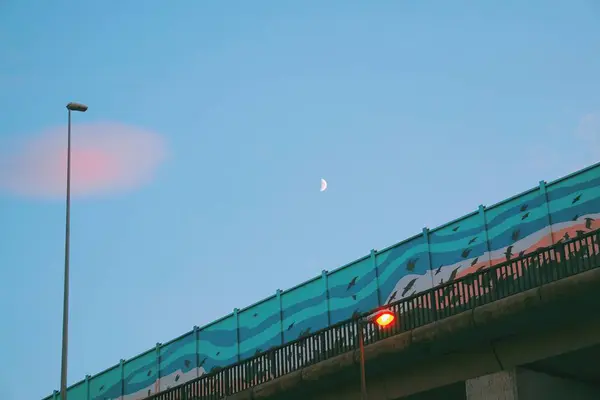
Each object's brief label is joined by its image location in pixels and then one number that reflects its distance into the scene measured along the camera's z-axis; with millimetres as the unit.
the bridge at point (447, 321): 35688
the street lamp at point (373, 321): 33969
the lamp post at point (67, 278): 36938
